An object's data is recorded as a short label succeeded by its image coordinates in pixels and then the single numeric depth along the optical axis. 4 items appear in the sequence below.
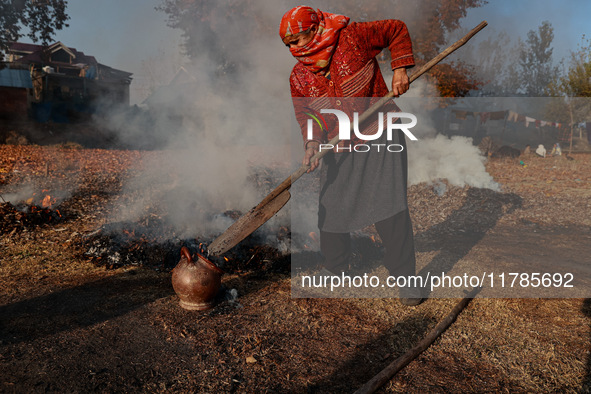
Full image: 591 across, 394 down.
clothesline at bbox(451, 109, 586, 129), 23.22
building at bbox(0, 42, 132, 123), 17.58
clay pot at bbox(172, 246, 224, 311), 3.09
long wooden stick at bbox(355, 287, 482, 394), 2.22
